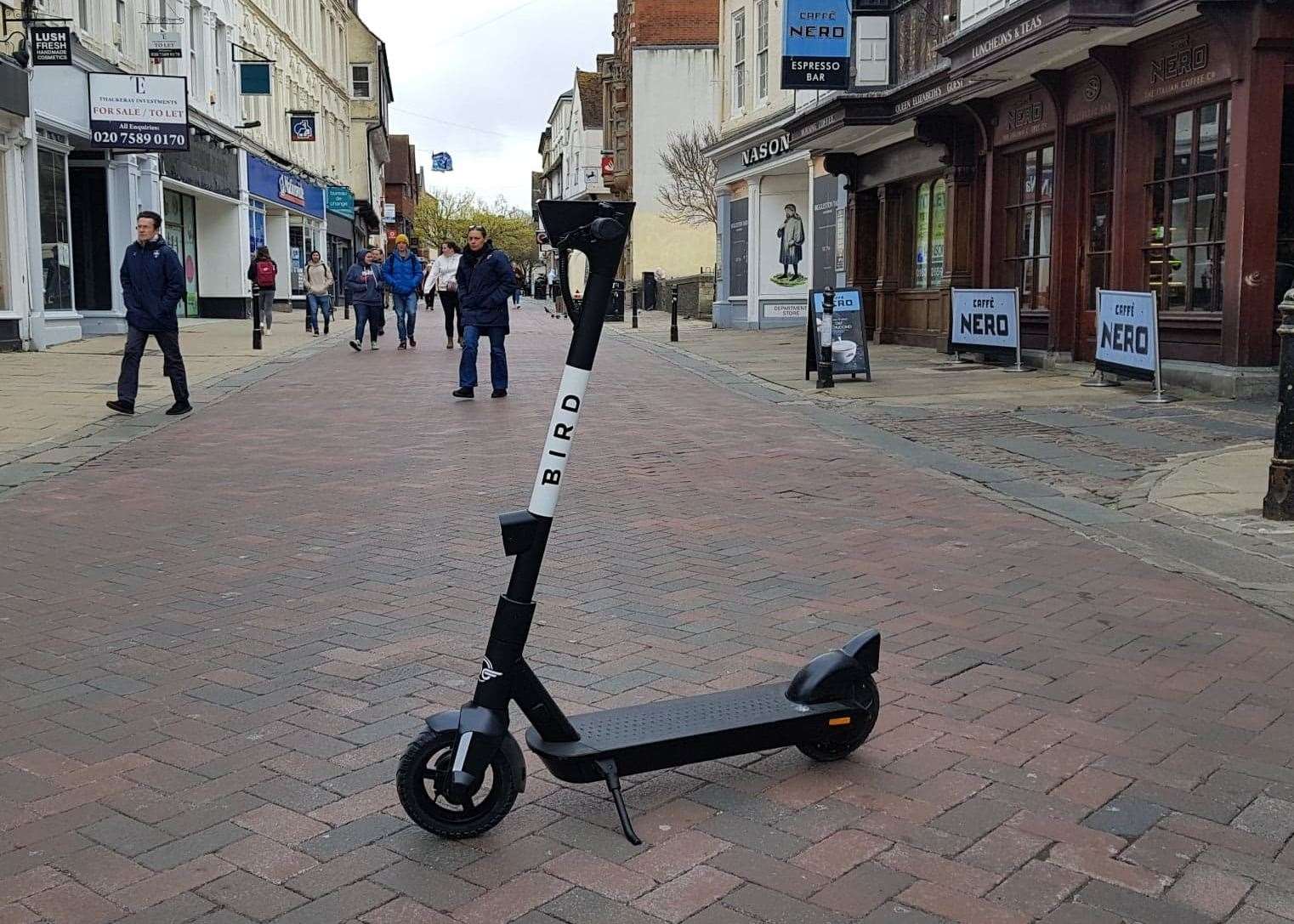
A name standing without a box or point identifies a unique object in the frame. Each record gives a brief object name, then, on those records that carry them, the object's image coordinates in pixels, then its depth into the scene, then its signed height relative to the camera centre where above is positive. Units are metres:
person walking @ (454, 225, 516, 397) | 13.25 +0.20
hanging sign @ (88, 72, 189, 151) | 20.84 +3.41
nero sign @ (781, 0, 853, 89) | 20.00 +4.29
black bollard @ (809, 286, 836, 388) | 14.15 -0.32
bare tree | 45.06 +5.07
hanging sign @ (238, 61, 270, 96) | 31.69 +6.03
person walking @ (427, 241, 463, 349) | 21.62 +0.67
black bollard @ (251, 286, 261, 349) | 20.55 -0.20
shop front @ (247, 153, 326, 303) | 35.69 +3.32
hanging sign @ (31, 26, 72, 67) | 18.31 +3.95
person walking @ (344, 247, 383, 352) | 21.30 +0.45
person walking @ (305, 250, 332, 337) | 26.05 +0.59
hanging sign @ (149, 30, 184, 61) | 24.30 +5.27
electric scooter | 3.12 -1.02
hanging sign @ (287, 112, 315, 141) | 37.62 +5.69
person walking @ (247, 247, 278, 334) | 25.12 +0.90
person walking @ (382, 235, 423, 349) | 22.53 +0.68
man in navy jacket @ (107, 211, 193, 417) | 11.47 +0.31
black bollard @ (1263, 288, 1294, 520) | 6.71 -0.72
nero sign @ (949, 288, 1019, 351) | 15.97 -0.05
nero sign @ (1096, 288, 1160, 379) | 12.28 -0.19
